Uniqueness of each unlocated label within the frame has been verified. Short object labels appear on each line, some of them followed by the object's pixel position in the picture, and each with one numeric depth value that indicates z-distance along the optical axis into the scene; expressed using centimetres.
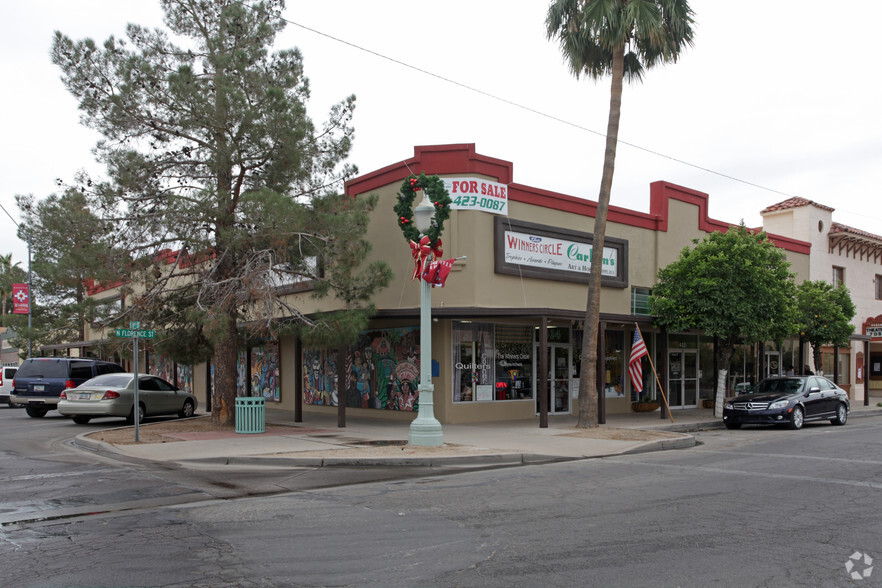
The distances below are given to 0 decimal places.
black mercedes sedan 1833
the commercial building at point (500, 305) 1870
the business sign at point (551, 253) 1945
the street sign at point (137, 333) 1428
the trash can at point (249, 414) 1634
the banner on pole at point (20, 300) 3744
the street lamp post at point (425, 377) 1357
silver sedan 1903
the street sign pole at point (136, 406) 1438
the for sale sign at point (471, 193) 1862
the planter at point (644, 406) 2295
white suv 2852
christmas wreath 1370
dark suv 2291
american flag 1892
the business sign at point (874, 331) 2827
